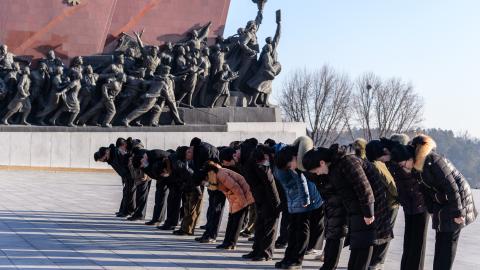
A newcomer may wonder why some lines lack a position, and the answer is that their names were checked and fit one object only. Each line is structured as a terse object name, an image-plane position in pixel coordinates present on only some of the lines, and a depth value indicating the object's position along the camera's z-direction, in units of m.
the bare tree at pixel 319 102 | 41.25
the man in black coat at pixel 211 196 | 9.05
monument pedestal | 21.53
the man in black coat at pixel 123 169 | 11.73
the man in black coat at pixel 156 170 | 10.17
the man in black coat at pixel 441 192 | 6.01
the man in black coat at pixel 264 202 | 7.81
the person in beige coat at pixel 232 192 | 8.39
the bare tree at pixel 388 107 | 42.47
